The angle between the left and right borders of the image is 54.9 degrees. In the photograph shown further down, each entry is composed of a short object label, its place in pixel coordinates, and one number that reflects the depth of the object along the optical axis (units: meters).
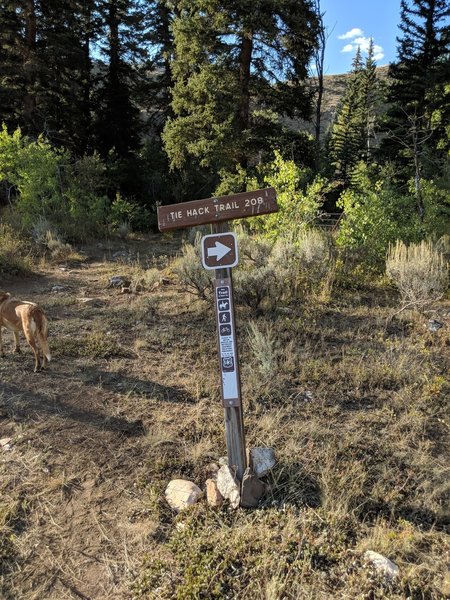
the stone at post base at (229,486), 2.97
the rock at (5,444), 3.57
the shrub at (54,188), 12.09
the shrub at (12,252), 8.99
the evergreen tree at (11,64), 15.75
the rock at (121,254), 11.21
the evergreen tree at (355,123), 27.86
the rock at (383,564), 2.43
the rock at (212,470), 3.26
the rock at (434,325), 5.60
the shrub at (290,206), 7.80
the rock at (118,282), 8.25
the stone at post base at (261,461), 3.16
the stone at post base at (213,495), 2.96
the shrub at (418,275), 5.96
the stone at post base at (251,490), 2.97
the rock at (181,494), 2.99
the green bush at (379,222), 7.75
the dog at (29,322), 4.61
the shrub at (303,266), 7.01
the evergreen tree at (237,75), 13.24
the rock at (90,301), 7.19
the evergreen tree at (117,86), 19.64
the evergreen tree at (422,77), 19.80
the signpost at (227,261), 2.96
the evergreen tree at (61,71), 16.67
